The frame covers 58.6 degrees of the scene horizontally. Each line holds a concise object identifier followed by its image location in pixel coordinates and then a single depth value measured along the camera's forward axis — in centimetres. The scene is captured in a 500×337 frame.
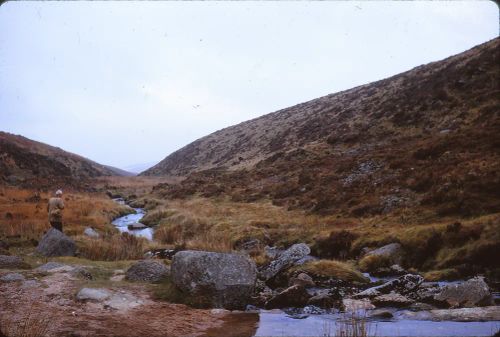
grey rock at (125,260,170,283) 1224
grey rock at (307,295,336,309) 1056
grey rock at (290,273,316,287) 1259
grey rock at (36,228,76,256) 1534
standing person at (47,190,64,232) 1745
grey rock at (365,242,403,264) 1445
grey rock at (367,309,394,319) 939
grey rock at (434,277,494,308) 948
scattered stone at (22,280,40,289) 1061
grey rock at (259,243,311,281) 1352
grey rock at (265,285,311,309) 1085
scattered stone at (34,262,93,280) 1198
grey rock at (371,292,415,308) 1011
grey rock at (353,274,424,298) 1098
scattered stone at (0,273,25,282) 1091
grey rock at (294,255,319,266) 1456
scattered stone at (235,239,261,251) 1886
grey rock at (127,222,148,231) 2742
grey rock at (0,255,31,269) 1248
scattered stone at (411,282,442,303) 1028
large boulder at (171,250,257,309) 1074
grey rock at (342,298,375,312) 1007
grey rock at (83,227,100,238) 2019
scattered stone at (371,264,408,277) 1320
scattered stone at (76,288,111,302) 1012
